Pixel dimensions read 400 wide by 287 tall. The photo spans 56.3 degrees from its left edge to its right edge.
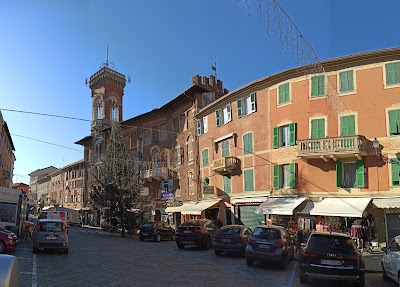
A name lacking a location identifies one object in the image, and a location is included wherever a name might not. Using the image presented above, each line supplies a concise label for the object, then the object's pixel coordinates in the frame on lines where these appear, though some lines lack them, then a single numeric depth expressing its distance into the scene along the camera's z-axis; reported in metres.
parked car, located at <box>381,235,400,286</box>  10.34
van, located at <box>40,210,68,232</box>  37.28
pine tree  37.06
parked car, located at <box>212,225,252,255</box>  17.08
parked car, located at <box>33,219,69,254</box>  16.91
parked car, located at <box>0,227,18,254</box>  16.23
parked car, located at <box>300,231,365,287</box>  9.98
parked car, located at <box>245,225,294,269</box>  13.52
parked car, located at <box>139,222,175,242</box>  28.45
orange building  21.77
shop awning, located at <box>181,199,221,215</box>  31.16
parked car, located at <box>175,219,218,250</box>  20.94
